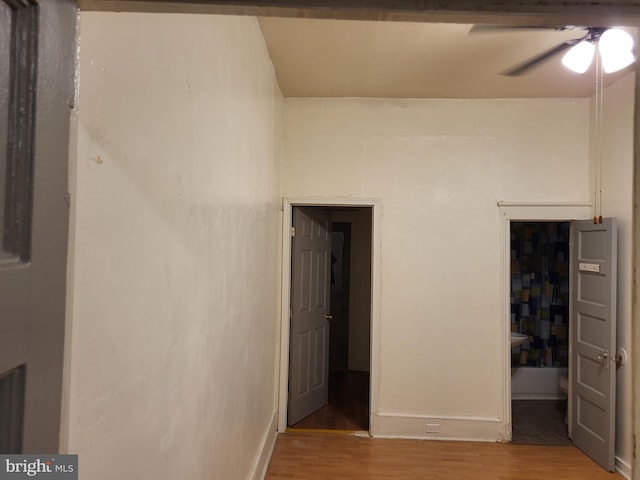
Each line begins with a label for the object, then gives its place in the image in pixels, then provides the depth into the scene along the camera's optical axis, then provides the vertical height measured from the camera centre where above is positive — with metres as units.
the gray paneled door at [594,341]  3.09 -0.68
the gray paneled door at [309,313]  3.86 -0.61
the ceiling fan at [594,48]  2.27 +1.21
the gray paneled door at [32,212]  0.45 +0.04
